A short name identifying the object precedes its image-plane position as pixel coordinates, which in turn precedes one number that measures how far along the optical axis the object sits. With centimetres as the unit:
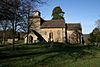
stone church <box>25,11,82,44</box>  3166
